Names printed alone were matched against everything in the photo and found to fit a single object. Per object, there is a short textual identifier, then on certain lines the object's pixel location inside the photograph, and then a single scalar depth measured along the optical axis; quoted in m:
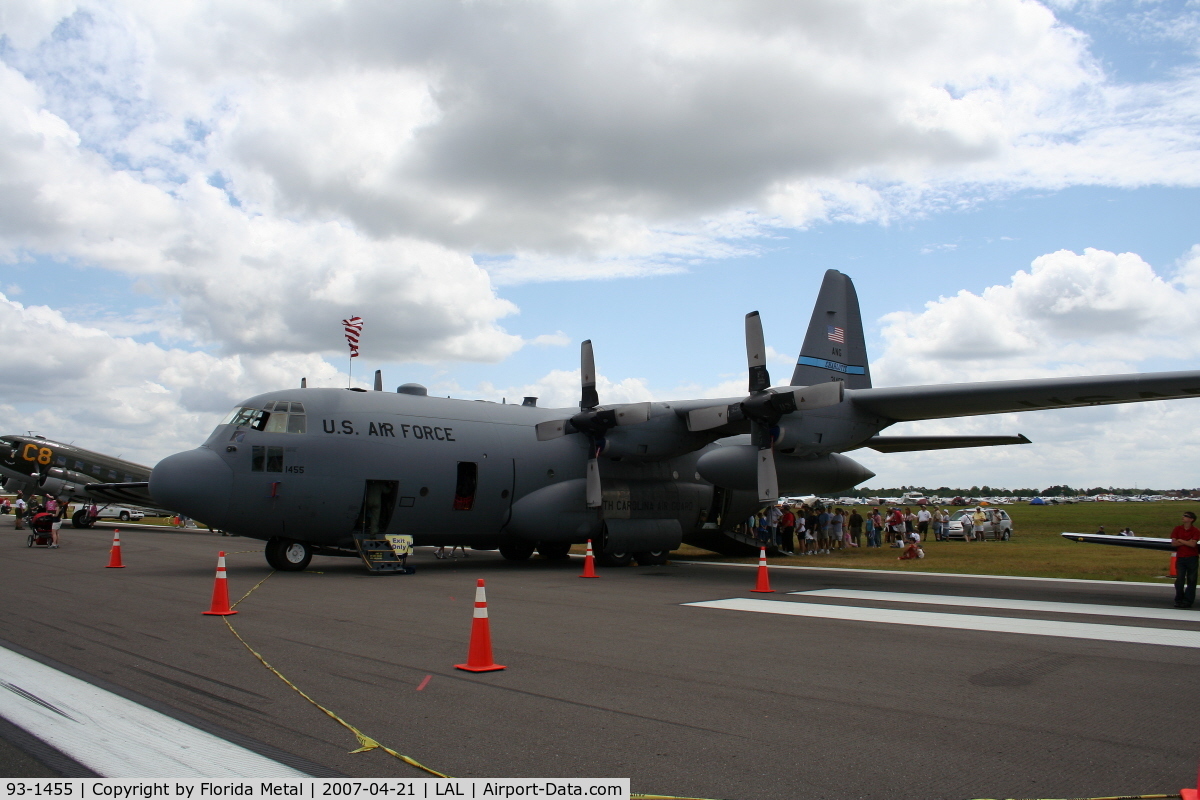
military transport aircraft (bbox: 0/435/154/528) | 36.50
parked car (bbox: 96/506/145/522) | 51.36
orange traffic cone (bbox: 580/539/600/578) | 15.30
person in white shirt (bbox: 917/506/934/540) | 31.70
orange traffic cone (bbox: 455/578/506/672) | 6.56
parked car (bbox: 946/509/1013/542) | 33.28
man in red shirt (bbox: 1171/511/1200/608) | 10.70
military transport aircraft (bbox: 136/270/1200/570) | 14.70
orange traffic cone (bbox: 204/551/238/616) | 9.58
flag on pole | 19.35
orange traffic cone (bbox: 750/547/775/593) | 12.84
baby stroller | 23.47
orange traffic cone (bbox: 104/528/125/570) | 16.86
